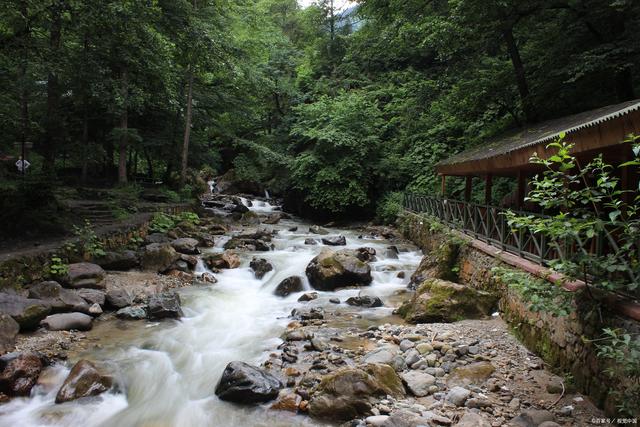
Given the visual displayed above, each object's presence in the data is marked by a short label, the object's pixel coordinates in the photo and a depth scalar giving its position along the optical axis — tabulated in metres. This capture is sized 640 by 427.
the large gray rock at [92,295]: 8.45
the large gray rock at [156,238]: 13.43
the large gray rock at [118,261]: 10.72
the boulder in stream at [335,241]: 15.59
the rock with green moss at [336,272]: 10.68
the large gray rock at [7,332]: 6.21
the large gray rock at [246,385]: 5.32
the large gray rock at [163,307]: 8.36
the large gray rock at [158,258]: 11.24
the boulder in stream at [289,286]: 10.50
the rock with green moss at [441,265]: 9.95
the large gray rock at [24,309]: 6.96
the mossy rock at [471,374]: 5.27
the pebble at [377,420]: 4.50
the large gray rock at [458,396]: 4.81
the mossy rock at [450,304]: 7.60
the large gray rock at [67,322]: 7.26
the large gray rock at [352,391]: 4.80
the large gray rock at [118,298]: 8.66
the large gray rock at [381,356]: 5.91
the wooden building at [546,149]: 4.61
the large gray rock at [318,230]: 18.42
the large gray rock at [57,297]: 7.86
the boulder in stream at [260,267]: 11.81
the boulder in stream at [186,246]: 13.06
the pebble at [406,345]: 6.37
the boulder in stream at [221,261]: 12.27
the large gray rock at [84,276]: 9.00
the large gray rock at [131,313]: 8.25
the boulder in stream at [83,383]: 5.40
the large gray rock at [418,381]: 5.15
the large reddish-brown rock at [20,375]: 5.36
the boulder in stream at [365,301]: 9.29
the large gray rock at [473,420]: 4.34
